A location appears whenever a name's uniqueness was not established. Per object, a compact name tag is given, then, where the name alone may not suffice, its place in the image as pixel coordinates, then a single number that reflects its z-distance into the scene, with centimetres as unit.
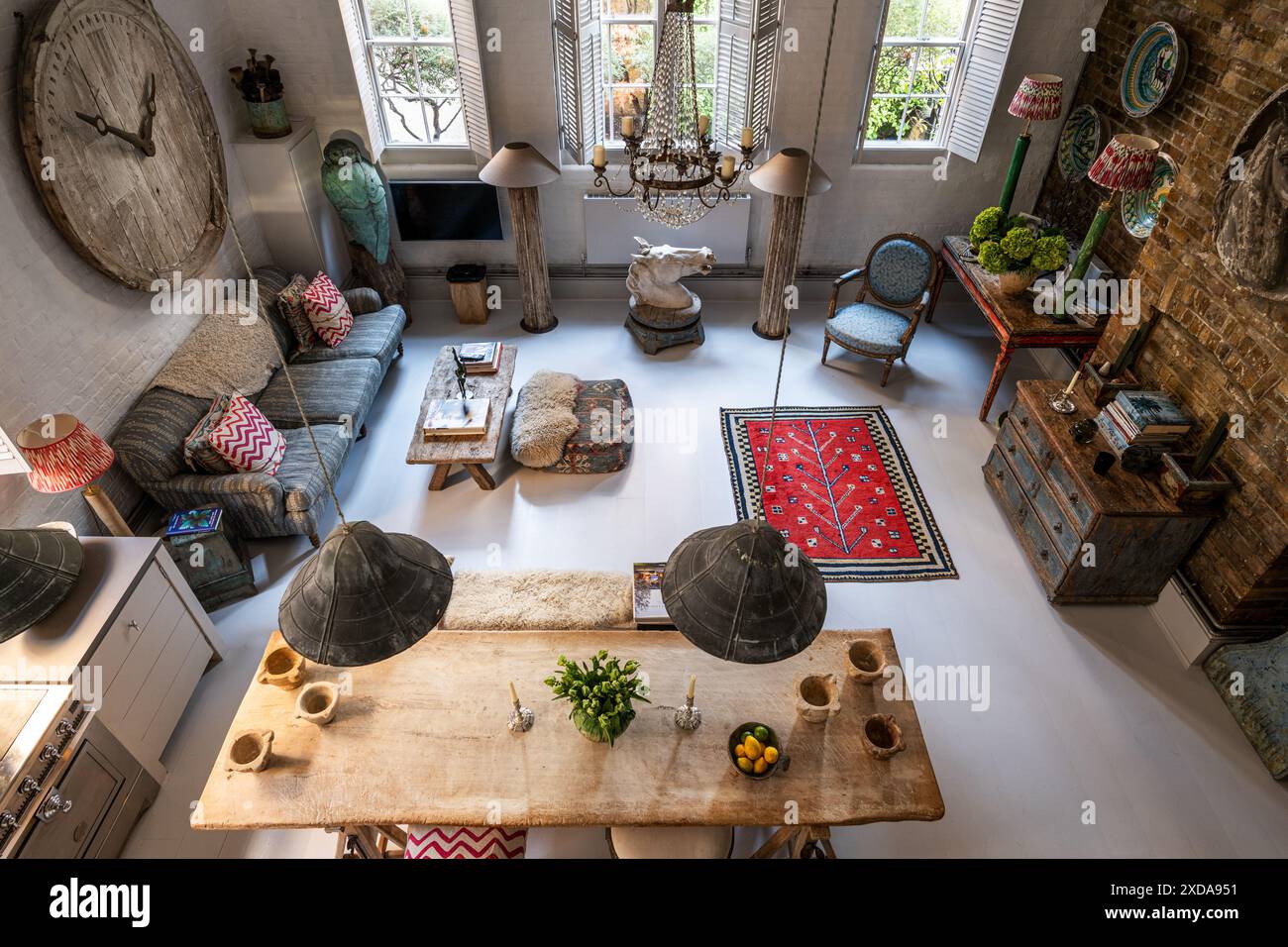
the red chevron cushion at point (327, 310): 577
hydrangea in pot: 532
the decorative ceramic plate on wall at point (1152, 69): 482
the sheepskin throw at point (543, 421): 529
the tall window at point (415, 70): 599
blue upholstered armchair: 605
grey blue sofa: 439
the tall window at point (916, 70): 598
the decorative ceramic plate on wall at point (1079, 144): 589
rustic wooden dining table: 278
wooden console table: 530
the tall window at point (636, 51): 605
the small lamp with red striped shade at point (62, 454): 343
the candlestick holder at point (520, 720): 299
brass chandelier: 367
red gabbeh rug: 479
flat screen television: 652
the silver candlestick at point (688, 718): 300
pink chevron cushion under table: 305
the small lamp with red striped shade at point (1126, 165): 462
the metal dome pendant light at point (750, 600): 178
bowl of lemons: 285
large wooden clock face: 395
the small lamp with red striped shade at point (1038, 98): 550
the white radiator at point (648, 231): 668
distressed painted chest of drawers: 405
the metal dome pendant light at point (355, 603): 179
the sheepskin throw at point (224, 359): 488
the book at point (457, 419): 507
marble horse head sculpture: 623
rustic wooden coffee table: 499
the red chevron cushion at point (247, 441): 447
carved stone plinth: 650
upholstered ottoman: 532
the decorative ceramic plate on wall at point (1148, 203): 499
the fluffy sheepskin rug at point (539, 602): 379
